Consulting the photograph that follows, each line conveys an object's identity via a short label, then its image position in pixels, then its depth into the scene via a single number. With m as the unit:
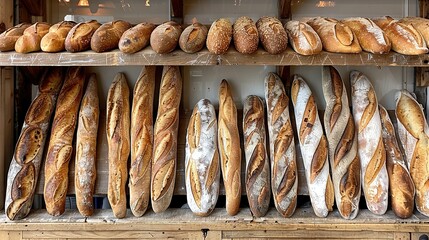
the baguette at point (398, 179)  1.58
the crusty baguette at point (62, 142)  1.62
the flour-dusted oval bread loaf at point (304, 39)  1.40
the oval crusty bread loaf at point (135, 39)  1.42
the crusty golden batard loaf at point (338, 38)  1.43
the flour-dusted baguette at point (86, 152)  1.62
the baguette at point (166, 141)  1.60
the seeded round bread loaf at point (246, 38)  1.40
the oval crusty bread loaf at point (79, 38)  1.44
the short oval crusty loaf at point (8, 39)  1.48
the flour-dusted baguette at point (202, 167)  1.60
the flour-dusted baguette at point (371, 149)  1.60
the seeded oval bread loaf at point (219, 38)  1.40
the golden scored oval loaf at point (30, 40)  1.45
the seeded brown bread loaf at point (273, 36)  1.41
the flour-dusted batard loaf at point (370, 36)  1.41
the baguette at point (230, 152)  1.60
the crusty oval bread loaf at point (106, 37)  1.44
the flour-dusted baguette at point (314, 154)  1.60
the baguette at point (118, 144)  1.61
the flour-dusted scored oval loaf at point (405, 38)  1.42
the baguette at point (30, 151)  1.61
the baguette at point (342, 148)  1.59
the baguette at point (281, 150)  1.59
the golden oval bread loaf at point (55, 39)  1.45
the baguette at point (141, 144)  1.61
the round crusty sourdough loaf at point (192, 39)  1.41
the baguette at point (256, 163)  1.59
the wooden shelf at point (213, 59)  1.42
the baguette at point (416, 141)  1.61
